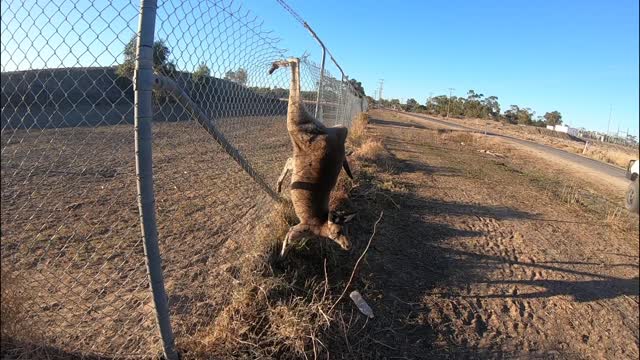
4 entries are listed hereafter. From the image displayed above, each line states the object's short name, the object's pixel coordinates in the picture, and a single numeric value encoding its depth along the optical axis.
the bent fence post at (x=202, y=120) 2.40
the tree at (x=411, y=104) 102.94
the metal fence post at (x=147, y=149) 2.14
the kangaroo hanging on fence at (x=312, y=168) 3.38
